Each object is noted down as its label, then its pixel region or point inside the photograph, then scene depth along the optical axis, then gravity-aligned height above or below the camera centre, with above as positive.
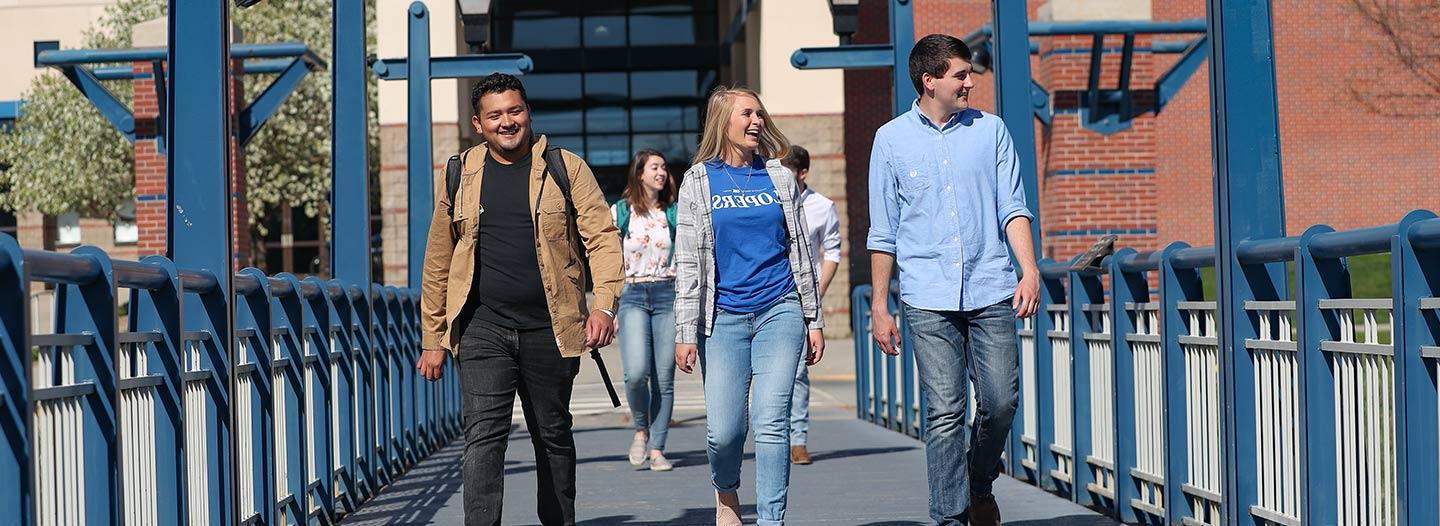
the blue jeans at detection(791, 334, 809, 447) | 9.52 -0.59
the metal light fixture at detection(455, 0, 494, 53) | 13.63 +2.06
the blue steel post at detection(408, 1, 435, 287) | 13.59 +1.17
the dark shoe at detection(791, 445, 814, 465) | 9.88 -0.83
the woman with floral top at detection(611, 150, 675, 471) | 9.80 -0.03
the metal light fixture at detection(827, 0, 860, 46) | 13.61 +2.01
